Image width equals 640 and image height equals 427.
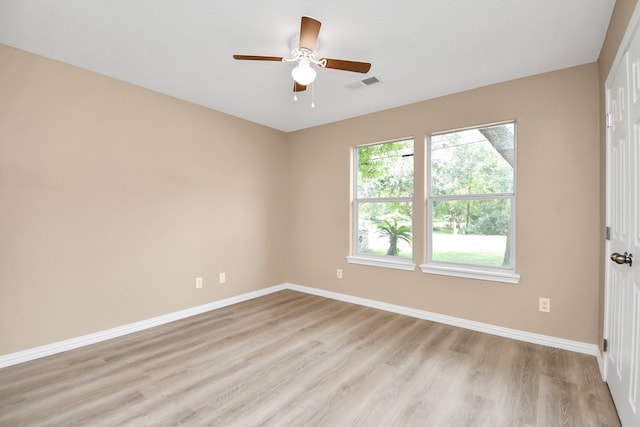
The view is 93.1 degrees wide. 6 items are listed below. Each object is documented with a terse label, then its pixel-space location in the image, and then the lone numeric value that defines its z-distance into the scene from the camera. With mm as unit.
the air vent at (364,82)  2951
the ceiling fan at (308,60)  1920
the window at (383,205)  3754
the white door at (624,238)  1497
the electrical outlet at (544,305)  2750
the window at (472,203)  3047
